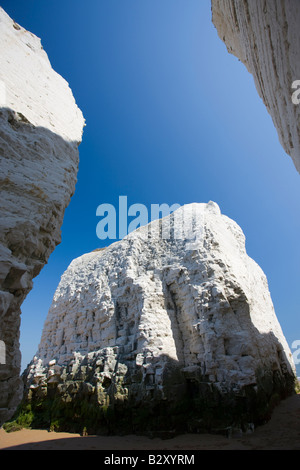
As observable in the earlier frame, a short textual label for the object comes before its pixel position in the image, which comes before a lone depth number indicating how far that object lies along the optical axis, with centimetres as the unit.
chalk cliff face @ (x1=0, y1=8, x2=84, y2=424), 285
